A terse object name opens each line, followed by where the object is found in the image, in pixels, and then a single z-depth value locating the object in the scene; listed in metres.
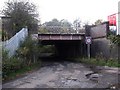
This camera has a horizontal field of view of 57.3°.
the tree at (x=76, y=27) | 15.57
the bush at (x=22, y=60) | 7.45
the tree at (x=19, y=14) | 13.62
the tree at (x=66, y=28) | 15.38
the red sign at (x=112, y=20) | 13.09
